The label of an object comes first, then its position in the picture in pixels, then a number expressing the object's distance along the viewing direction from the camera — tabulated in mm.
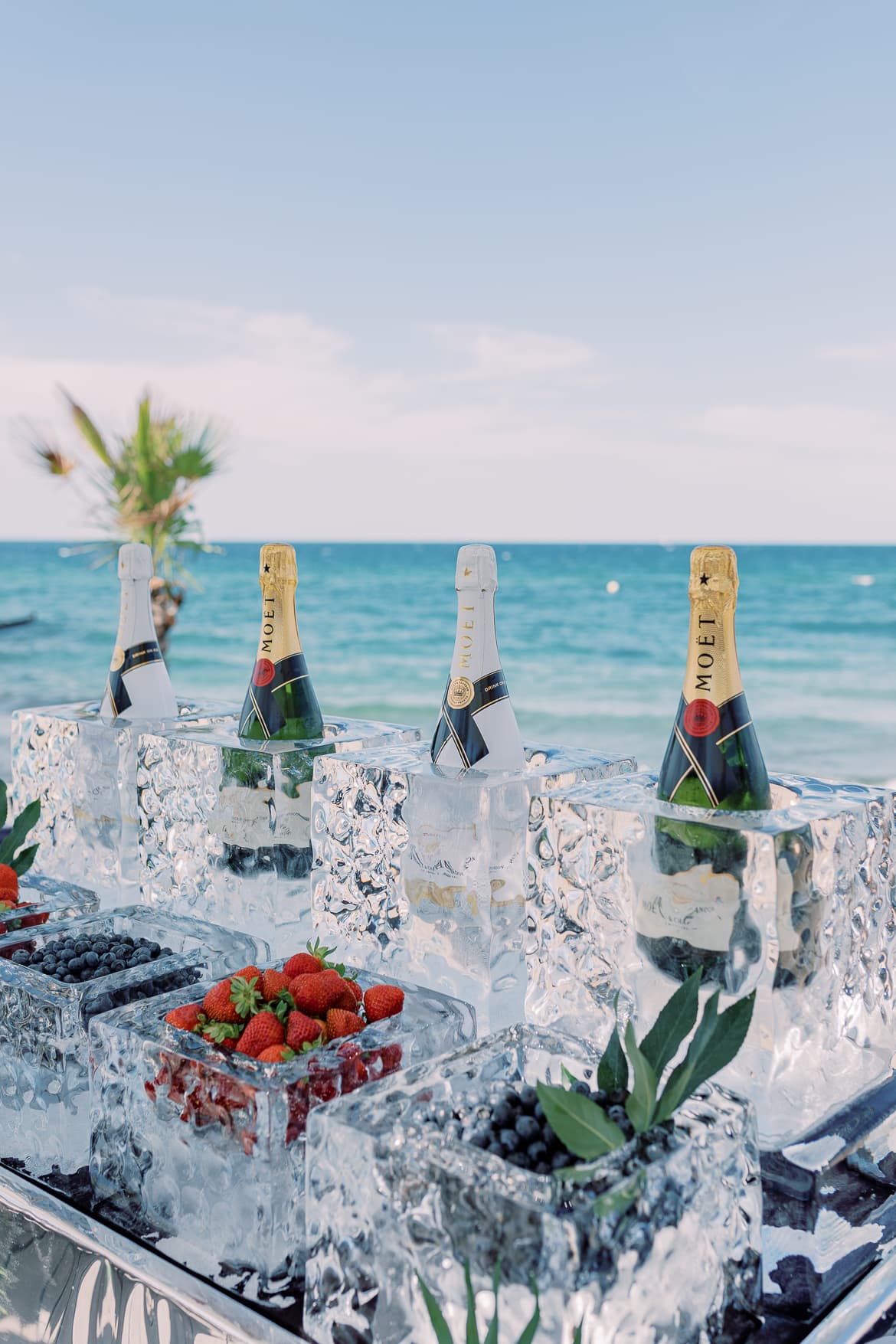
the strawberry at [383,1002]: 808
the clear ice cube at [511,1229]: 545
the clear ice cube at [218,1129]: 683
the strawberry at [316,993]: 786
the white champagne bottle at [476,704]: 1073
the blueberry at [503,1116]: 632
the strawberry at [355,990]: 819
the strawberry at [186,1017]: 771
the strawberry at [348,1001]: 805
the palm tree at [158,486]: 4699
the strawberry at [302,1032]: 745
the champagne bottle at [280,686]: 1227
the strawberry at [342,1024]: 769
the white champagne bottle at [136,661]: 1364
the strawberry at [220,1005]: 773
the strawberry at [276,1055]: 717
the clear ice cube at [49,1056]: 822
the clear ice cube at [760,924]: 783
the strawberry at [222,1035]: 749
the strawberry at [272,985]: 796
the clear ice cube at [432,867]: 967
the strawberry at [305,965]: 837
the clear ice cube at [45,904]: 1035
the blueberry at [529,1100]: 643
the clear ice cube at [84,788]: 1306
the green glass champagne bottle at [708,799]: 792
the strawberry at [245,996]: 772
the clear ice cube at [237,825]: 1150
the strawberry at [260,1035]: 735
